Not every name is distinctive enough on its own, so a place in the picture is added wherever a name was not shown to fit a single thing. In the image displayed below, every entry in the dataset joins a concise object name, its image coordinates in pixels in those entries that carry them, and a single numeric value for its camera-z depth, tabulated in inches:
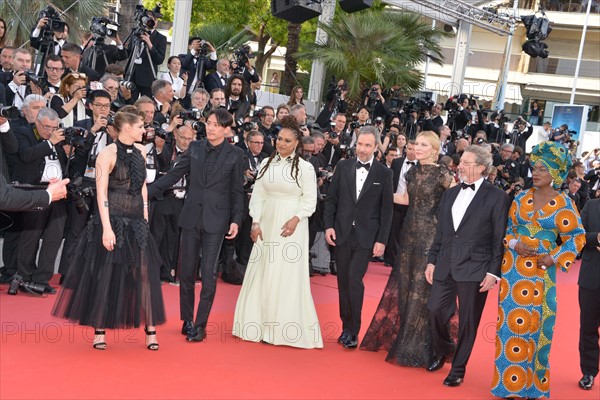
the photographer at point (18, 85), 315.3
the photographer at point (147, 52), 398.6
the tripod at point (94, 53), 389.4
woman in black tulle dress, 225.0
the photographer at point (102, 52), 390.9
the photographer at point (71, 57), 345.1
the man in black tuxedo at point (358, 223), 265.7
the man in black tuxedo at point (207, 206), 253.6
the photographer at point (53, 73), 324.2
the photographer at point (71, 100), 309.1
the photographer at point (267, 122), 397.1
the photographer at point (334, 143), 434.6
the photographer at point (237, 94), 385.4
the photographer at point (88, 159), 296.2
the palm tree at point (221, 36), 976.9
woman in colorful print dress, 223.3
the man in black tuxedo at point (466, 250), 228.8
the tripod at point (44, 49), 351.6
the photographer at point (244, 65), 446.3
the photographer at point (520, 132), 727.1
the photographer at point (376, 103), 543.8
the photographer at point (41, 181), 283.1
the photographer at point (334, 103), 514.6
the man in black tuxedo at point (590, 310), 253.3
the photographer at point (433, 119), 610.9
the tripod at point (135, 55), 404.8
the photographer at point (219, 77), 434.0
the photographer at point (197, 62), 426.3
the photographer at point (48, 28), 356.2
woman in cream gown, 259.4
